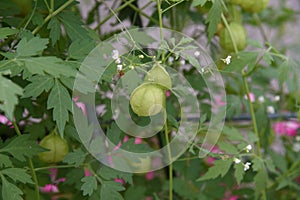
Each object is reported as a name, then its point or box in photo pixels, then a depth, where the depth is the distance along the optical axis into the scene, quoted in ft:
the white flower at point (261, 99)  3.67
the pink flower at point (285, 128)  4.46
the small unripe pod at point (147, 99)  2.42
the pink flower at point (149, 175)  3.99
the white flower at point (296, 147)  4.03
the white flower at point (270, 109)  3.69
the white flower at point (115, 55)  2.53
